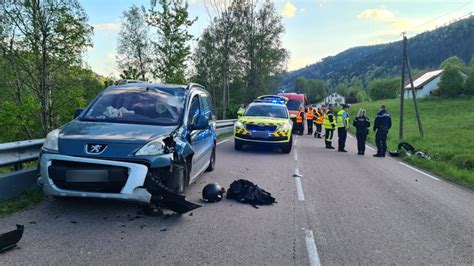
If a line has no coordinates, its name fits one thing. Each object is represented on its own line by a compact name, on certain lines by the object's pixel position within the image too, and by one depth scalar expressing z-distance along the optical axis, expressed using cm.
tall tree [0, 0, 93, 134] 1630
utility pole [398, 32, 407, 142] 2355
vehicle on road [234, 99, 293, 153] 1393
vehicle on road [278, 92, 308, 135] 2586
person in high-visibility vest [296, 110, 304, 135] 2562
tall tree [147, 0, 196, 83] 2606
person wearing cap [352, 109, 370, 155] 1559
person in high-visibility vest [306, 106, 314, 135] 2538
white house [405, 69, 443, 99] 10131
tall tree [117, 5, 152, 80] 4078
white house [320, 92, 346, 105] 15684
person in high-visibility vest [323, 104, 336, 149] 1734
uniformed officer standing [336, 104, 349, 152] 1620
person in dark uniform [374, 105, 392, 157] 1514
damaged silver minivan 506
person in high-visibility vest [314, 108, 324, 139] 2359
